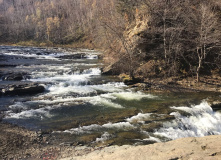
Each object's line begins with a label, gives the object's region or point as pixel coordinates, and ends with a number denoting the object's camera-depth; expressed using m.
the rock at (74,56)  31.32
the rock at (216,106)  10.75
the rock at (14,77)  16.70
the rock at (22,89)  13.14
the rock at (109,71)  19.42
